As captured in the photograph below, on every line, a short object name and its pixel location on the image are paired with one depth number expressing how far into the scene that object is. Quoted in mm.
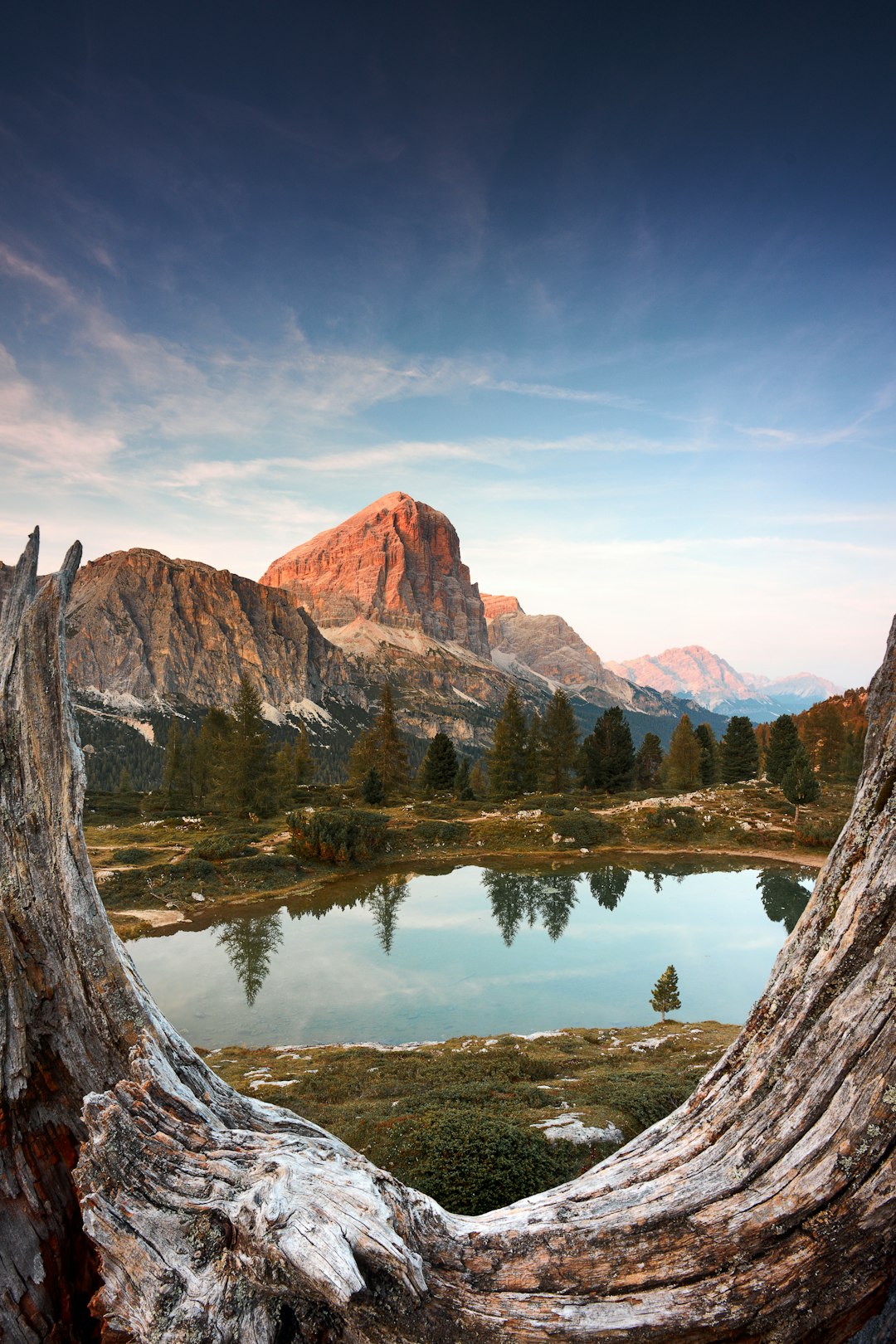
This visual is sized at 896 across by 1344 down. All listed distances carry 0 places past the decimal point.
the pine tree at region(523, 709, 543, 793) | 74438
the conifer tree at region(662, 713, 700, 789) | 76562
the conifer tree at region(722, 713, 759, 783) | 79312
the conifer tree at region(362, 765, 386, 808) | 63688
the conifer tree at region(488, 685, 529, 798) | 73438
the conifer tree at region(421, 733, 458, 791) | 72812
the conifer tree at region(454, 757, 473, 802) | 73438
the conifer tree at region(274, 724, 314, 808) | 66000
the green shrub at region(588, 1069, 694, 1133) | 10961
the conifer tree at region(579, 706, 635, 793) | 77125
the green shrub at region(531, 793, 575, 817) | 59594
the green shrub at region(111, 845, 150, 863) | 40844
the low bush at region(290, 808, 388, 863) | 45406
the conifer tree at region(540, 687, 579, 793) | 76562
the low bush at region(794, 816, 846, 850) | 47000
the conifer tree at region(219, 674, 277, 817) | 59719
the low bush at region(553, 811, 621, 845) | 51562
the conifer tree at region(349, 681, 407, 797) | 73125
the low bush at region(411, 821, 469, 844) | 51656
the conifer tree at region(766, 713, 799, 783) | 68188
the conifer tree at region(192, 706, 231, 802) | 68375
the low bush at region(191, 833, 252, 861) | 42719
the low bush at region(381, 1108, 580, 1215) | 8188
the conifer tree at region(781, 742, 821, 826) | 53750
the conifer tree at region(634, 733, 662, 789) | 84625
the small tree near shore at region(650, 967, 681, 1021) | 21109
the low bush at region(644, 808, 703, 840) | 51719
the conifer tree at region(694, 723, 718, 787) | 80188
